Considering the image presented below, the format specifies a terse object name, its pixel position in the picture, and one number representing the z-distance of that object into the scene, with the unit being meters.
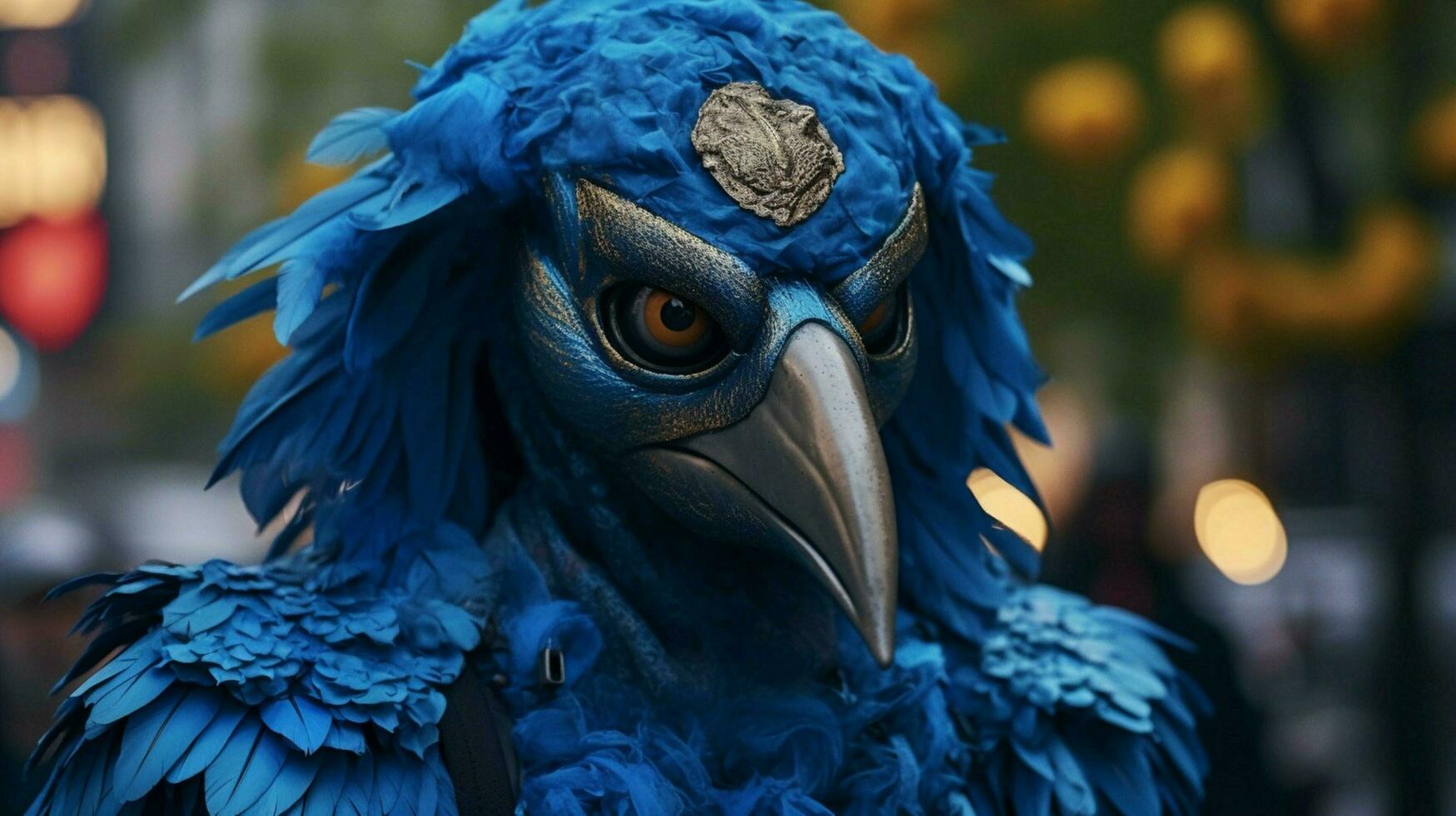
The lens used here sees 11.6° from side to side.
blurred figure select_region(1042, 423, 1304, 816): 4.18
